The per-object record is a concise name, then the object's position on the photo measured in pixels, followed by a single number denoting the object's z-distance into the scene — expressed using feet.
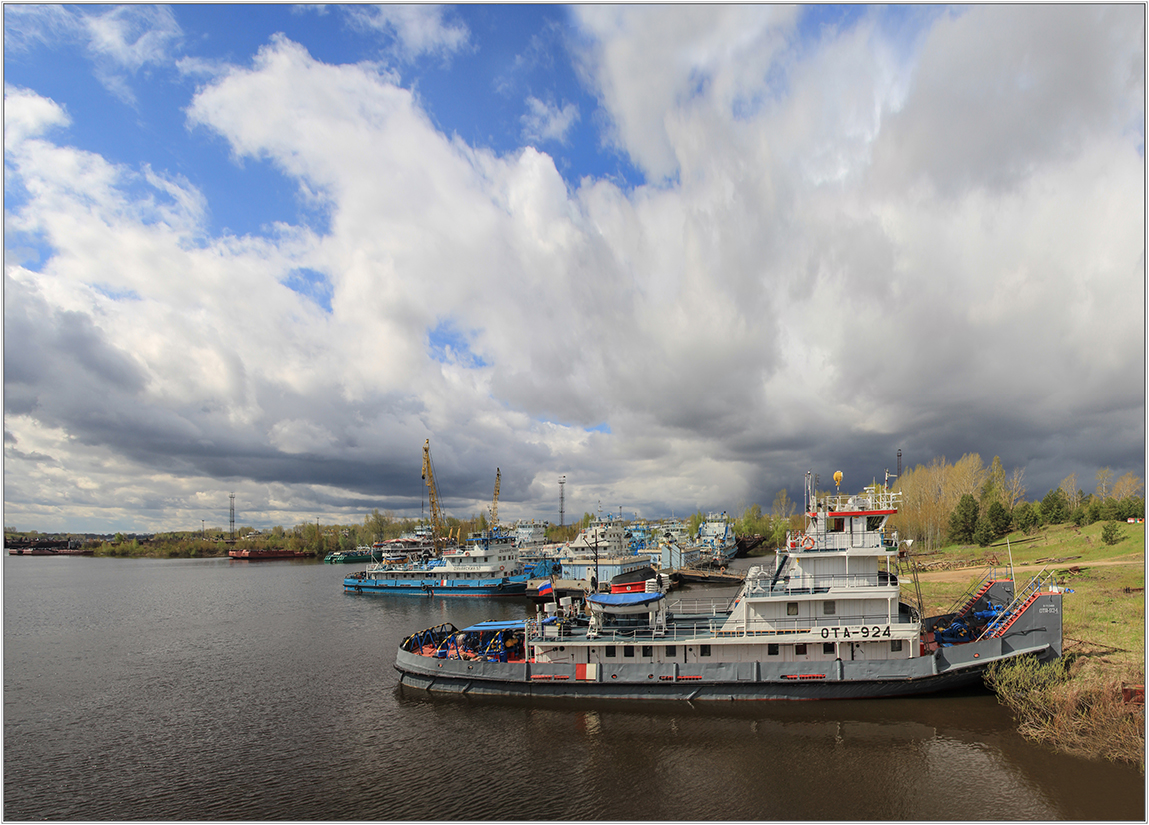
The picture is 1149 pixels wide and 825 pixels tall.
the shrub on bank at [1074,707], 63.36
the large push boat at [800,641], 85.81
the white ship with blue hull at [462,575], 231.09
